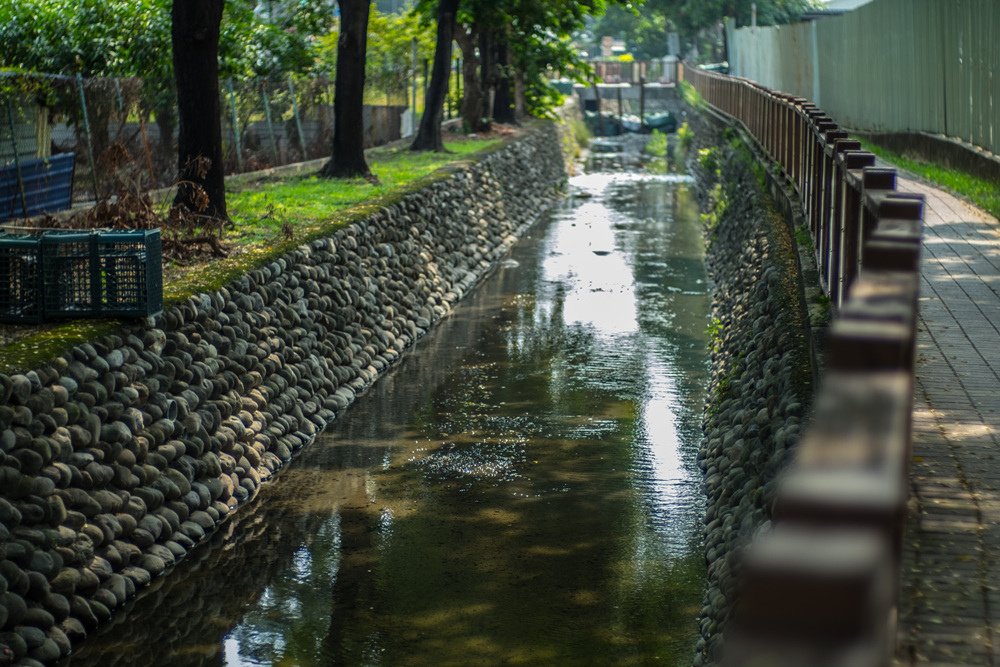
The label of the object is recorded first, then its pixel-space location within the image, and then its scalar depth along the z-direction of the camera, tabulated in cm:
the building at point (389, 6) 7762
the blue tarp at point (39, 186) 1464
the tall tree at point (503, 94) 3575
